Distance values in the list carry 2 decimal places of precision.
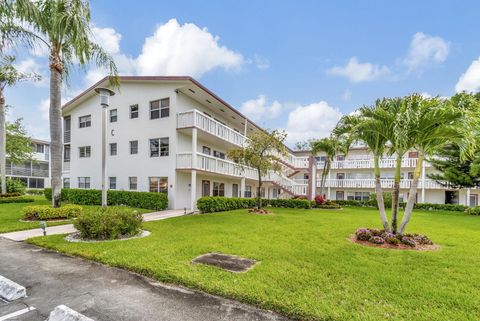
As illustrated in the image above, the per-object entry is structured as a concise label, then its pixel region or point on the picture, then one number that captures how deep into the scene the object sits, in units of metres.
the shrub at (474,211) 20.53
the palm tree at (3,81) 18.55
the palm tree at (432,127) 6.85
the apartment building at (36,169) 36.97
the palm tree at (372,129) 7.93
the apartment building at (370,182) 27.58
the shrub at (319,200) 22.69
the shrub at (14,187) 21.36
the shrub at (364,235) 8.15
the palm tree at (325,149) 23.93
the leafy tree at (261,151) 16.77
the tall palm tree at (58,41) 10.77
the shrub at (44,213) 11.20
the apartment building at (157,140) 17.33
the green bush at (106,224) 7.81
